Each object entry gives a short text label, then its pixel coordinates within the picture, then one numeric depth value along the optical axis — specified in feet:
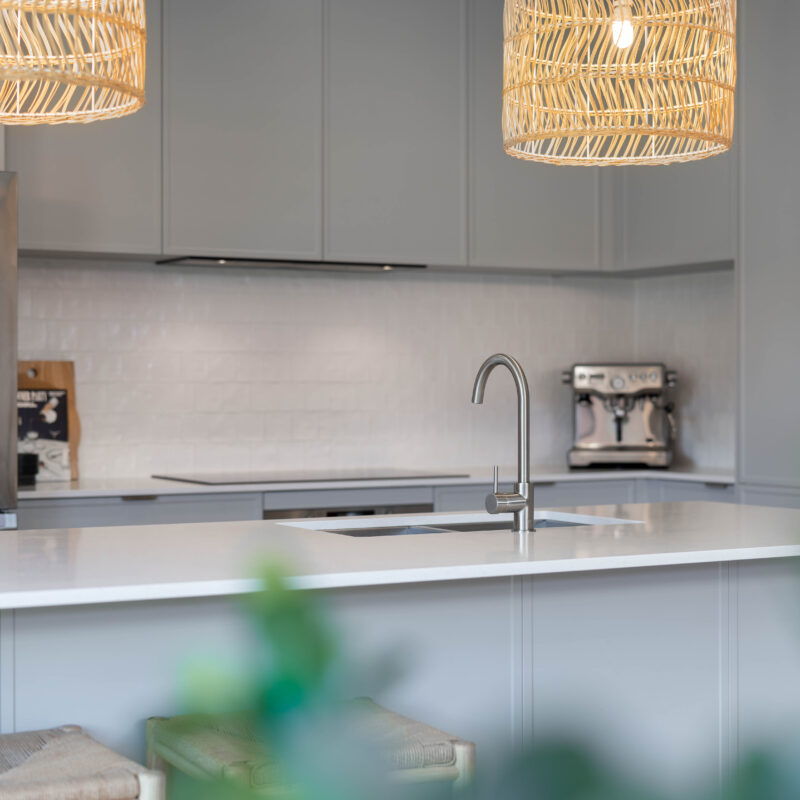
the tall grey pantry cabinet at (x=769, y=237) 13.71
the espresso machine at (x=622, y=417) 15.94
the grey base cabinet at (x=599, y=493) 14.37
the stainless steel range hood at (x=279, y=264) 14.24
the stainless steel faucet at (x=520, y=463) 8.39
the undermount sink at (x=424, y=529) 9.41
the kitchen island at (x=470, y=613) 6.51
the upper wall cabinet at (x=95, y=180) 13.01
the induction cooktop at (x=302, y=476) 13.69
